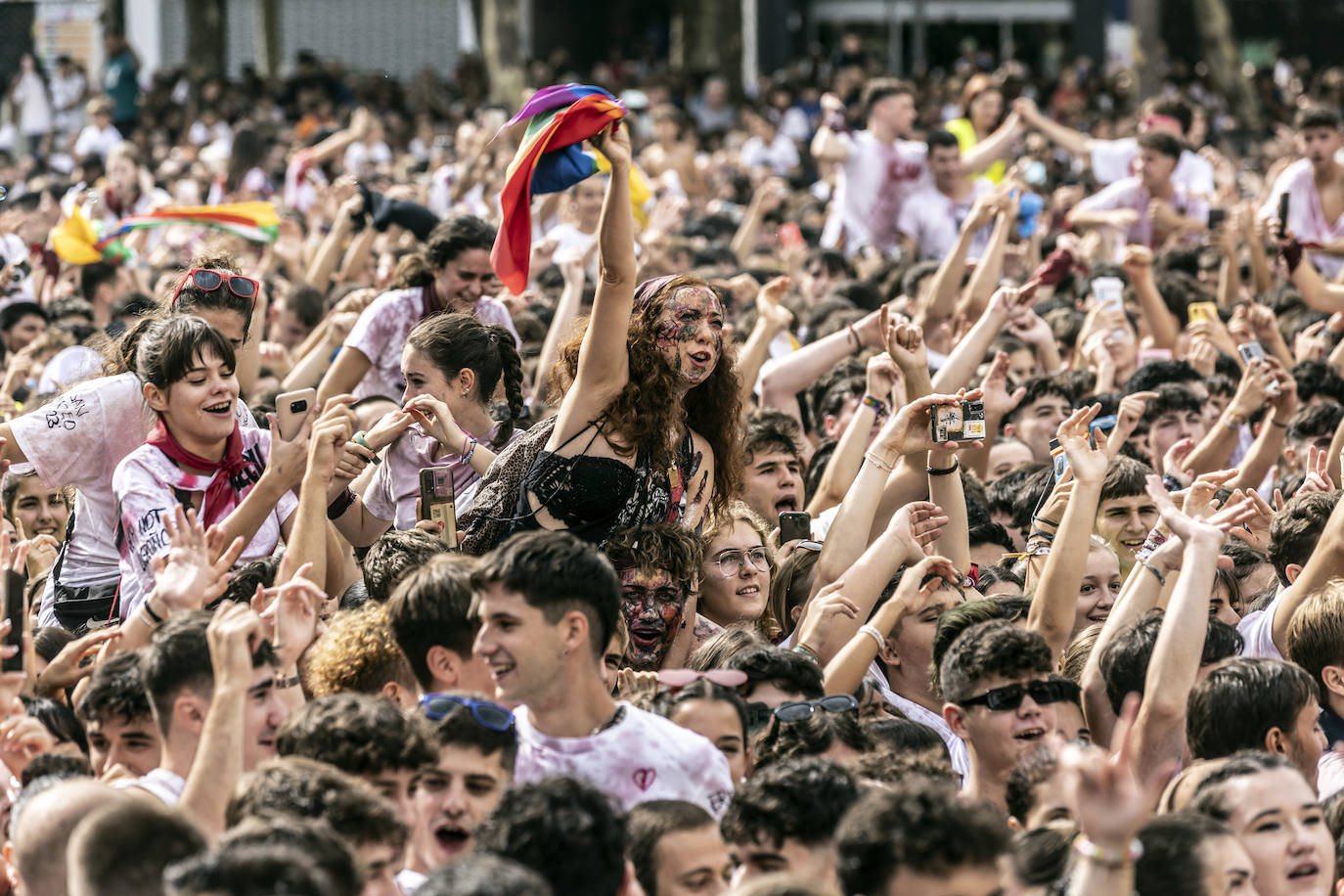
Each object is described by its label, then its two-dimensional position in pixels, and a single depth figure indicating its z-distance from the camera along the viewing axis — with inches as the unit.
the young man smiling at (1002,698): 336.5
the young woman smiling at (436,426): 428.8
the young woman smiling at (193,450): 382.3
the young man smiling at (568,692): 291.4
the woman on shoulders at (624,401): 361.1
